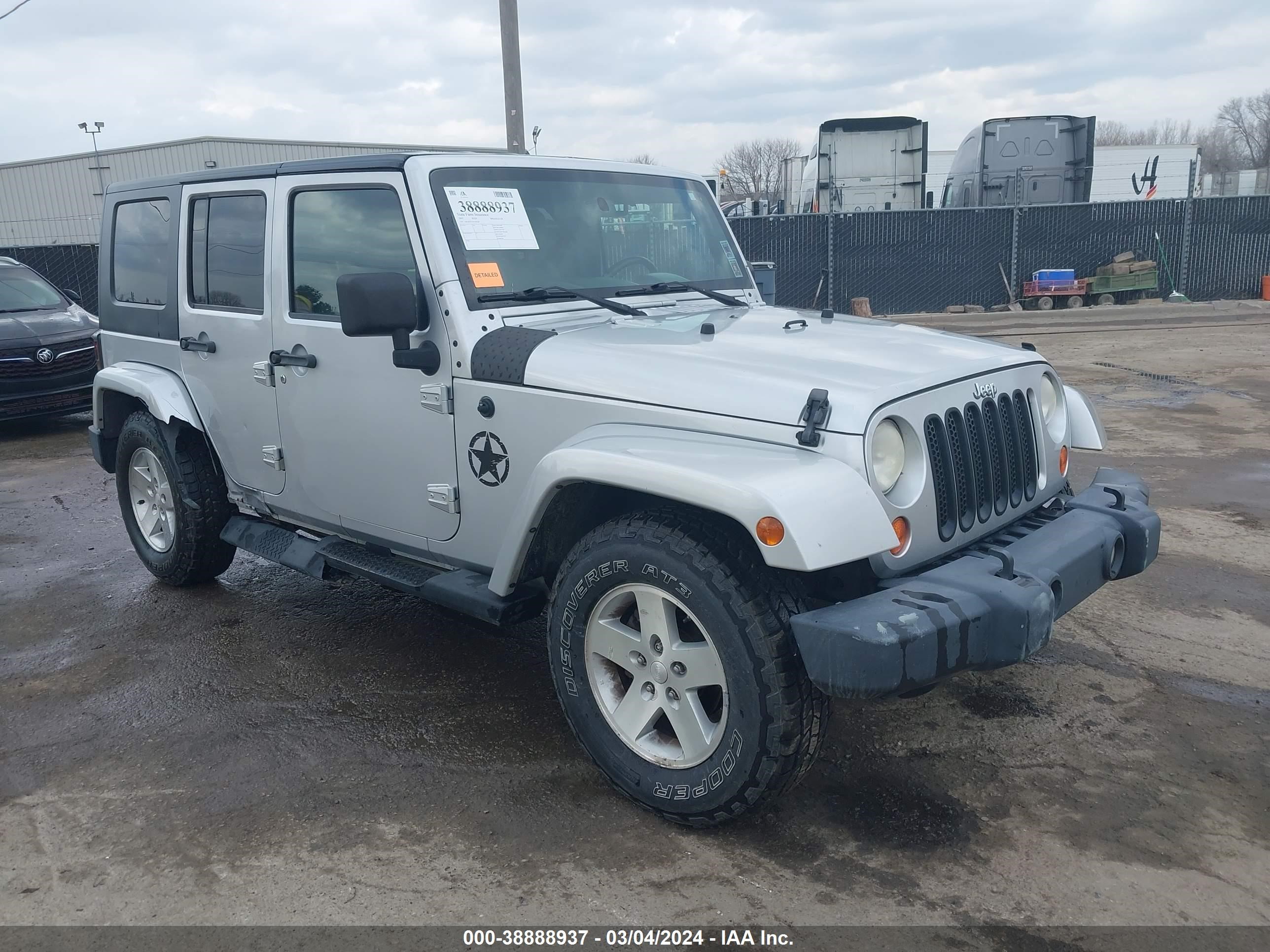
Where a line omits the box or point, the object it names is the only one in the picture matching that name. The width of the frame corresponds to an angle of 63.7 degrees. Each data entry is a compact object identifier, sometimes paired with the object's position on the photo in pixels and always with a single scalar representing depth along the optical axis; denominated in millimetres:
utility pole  11367
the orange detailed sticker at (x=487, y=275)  3500
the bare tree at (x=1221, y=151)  69125
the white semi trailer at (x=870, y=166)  21984
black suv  9695
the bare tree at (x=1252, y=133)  74562
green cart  20641
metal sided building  29656
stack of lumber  20625
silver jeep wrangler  2668
